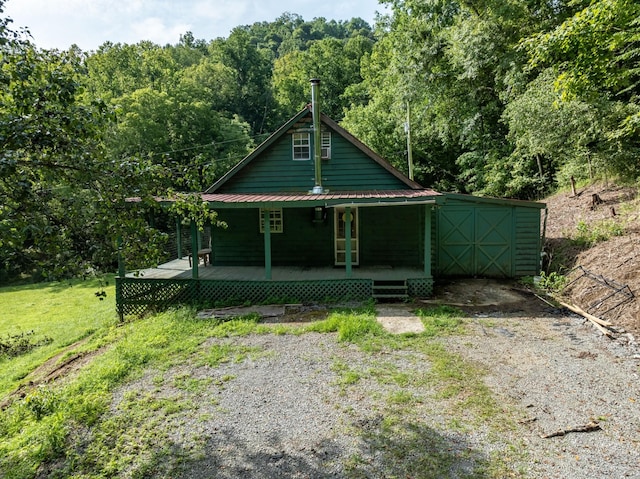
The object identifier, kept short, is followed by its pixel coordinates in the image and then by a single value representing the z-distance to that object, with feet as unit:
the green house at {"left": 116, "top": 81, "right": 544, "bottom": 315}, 37.81
